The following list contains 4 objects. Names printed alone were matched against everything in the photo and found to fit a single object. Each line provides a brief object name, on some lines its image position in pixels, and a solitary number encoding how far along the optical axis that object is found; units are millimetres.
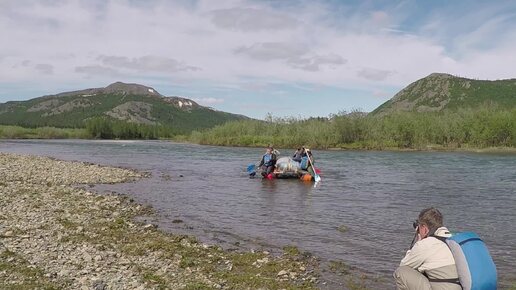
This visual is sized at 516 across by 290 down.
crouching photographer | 6617
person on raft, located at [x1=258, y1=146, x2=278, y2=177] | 34562
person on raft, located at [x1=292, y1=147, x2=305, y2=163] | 35719
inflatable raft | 34375
